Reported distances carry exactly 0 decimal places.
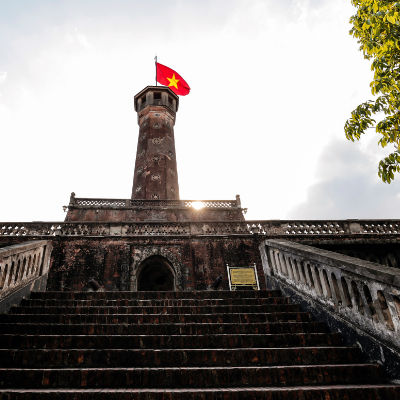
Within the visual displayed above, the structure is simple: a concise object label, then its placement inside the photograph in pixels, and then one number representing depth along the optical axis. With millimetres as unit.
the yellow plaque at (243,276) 9818
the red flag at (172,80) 22234
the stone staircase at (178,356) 2674
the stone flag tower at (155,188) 15000
